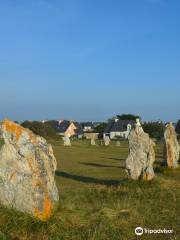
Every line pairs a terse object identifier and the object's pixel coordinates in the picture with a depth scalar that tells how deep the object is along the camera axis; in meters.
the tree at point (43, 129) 97.46
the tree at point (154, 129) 108.19
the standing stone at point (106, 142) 66.38
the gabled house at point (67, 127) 150.00
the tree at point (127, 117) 148.25
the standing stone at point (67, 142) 63.62
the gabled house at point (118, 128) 132.50
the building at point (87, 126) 174.93
